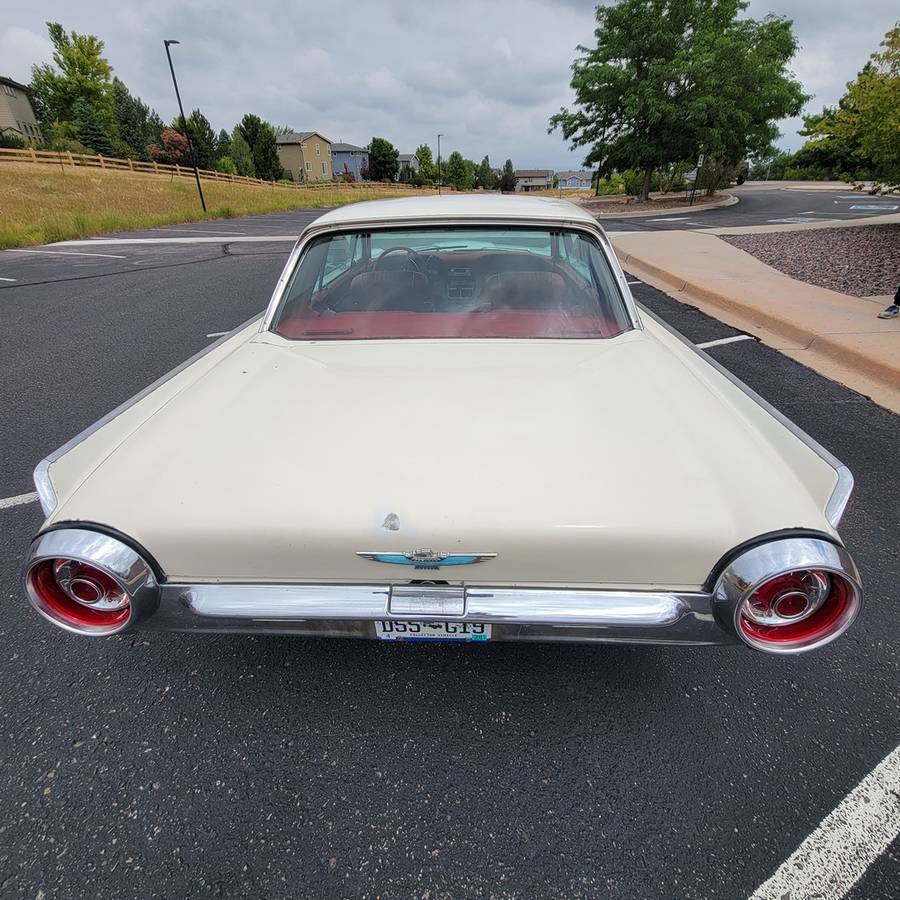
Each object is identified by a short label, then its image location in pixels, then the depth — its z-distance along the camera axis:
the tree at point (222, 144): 67.81
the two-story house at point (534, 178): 136.25
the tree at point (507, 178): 103.51
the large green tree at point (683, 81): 23.14
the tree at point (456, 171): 91.69
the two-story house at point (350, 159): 91.06
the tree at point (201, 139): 56.50
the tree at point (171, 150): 57.76
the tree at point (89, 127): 50.16
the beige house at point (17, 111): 57.16
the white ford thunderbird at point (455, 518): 1.29
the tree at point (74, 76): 52.41
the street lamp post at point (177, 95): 21.81
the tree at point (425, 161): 92.12
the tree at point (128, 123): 59.44
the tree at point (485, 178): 104.56
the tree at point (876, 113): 7.50
